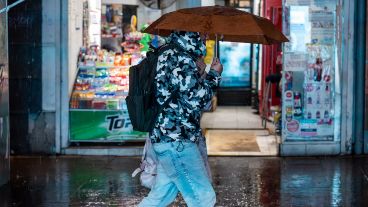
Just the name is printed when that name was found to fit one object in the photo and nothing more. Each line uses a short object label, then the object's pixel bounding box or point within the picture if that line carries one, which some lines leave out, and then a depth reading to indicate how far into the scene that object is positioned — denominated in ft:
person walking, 16.35
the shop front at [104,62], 31.99
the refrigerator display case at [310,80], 31.01
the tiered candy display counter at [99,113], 31.96
